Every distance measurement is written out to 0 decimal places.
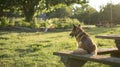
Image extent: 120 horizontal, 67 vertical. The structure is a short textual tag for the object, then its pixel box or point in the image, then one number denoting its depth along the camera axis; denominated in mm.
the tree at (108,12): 45619
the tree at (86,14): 46312
